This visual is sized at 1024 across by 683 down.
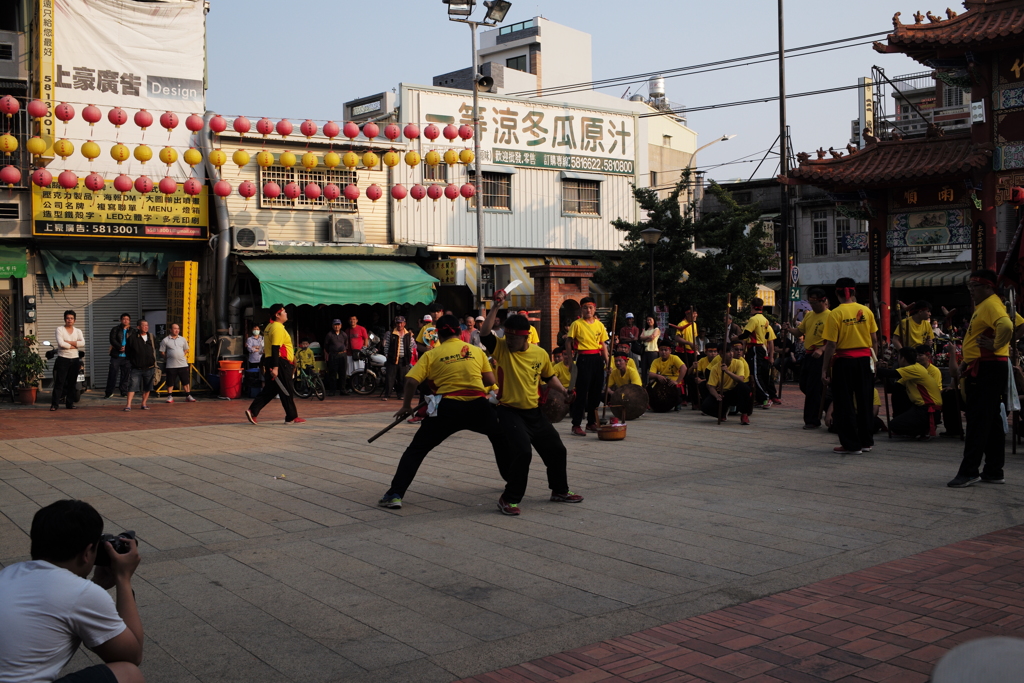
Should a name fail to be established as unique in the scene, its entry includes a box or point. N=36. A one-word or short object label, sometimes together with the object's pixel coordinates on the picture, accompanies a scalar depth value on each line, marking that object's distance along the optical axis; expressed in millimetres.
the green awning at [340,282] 20172
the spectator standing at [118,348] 18156
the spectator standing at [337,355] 20219
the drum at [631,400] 13070
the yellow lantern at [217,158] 19641
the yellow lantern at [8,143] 17141
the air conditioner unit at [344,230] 22375
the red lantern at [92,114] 18234
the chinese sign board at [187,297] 19891
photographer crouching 2645
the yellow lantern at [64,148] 18078
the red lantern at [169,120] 18609
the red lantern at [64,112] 17500
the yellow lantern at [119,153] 18438
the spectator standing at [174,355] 17281
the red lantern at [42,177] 17812
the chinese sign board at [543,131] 24222
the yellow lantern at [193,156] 19469
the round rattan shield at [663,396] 14656
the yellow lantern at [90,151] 18297
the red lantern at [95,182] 18719
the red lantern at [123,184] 19078
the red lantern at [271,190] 20609
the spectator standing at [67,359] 16188
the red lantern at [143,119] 18625
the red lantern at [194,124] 19180
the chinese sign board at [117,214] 19609
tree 23094
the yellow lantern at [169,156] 18828
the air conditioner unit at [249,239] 20547
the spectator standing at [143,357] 16688
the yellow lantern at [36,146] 17688
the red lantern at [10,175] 17953
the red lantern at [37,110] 17641
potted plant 18297
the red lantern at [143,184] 19000
